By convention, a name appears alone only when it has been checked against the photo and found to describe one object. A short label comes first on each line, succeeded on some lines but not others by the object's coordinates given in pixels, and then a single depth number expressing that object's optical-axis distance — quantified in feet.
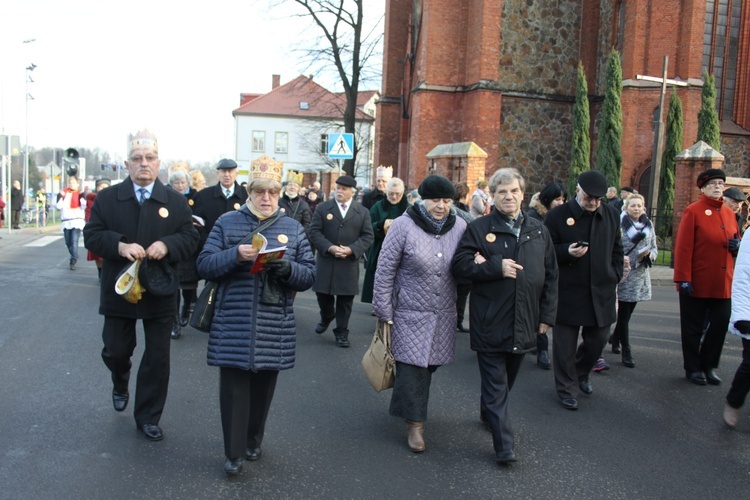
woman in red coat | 23.24
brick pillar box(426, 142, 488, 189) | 62.39
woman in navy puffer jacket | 14.47
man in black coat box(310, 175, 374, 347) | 28.76
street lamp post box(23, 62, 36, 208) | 116.20
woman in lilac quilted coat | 16.98
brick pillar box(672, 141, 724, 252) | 55.16
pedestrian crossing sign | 66.13
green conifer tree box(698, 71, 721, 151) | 75.15
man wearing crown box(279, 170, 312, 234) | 35.91
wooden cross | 62.08
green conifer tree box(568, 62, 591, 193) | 76.89
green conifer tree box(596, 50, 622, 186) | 72.90
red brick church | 74.95
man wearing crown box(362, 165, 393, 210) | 35.99
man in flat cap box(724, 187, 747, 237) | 25.89
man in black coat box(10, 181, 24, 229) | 96.60
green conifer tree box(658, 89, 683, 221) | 75.00
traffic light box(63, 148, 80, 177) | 86.38
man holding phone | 20.68
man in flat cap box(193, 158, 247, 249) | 29.68
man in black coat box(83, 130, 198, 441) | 16.69
